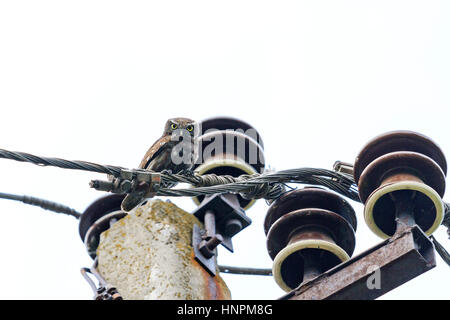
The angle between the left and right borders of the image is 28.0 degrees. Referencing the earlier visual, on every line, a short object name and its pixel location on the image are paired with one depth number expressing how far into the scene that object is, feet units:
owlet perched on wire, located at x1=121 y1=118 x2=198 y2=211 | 19.88
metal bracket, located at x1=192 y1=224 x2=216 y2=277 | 13.99
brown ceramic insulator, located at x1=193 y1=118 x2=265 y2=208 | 18.94
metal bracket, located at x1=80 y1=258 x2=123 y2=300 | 13.28
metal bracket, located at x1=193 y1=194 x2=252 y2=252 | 15.64
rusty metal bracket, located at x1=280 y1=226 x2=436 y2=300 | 13.98
